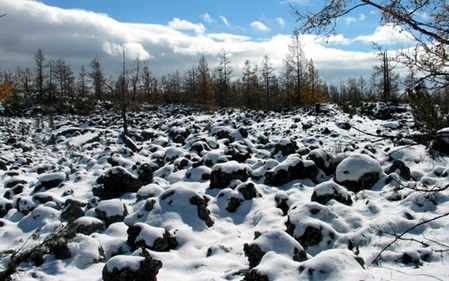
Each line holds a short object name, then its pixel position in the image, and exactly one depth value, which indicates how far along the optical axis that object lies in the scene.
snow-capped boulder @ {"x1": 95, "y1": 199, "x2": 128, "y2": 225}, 10.70
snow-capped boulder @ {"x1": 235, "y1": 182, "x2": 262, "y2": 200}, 11.40
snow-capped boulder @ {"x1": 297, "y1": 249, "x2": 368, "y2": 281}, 5.92
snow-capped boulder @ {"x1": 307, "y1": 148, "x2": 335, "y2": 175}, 13.31
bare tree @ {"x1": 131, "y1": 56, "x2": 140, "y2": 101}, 37.28
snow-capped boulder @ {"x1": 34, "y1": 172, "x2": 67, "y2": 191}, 14.92
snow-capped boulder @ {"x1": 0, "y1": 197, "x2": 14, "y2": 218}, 12.55
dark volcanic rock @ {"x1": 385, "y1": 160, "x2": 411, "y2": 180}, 11.57
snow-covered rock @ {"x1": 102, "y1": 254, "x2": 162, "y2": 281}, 6.80
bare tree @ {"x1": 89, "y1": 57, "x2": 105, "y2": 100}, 60.47
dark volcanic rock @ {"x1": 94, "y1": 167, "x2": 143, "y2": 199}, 13.44
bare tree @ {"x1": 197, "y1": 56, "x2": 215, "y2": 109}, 55.87
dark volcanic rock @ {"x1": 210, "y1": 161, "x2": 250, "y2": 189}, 12.75
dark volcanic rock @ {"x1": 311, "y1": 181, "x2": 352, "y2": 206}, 9.98
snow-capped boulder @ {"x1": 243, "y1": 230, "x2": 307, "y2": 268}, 7.05
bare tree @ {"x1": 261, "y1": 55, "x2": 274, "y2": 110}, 55.61
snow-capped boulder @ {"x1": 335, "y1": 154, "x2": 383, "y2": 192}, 11.06
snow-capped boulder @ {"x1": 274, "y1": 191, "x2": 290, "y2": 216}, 10.51
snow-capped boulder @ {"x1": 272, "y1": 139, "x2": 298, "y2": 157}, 16.77
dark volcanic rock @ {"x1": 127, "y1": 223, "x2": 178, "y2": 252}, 8.65
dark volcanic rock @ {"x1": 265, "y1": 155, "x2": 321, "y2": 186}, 12.69
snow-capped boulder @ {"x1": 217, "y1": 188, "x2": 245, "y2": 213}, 11.05
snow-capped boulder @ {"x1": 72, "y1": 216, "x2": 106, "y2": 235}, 9.50
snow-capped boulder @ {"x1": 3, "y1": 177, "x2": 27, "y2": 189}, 15.83
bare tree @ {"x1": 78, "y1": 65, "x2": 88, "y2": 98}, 74.51
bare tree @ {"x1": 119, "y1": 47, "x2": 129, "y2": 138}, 28.00
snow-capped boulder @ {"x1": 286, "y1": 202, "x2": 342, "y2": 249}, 8.14
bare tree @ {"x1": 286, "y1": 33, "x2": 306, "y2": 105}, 44.90
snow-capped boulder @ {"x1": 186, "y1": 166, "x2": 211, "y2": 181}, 14.02
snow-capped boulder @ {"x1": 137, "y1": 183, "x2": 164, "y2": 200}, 12.04
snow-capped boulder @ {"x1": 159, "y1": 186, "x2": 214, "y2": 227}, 10.13
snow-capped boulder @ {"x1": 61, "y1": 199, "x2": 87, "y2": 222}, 11.01
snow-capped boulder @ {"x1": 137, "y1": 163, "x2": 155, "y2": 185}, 14.43
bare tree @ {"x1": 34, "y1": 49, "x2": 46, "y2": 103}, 65.21
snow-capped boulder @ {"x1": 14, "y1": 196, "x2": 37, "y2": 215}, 12.32
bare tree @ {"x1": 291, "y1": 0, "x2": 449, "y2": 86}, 2.85
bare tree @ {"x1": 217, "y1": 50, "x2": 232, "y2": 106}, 59.97
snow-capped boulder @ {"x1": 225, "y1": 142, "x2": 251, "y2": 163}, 16.09
